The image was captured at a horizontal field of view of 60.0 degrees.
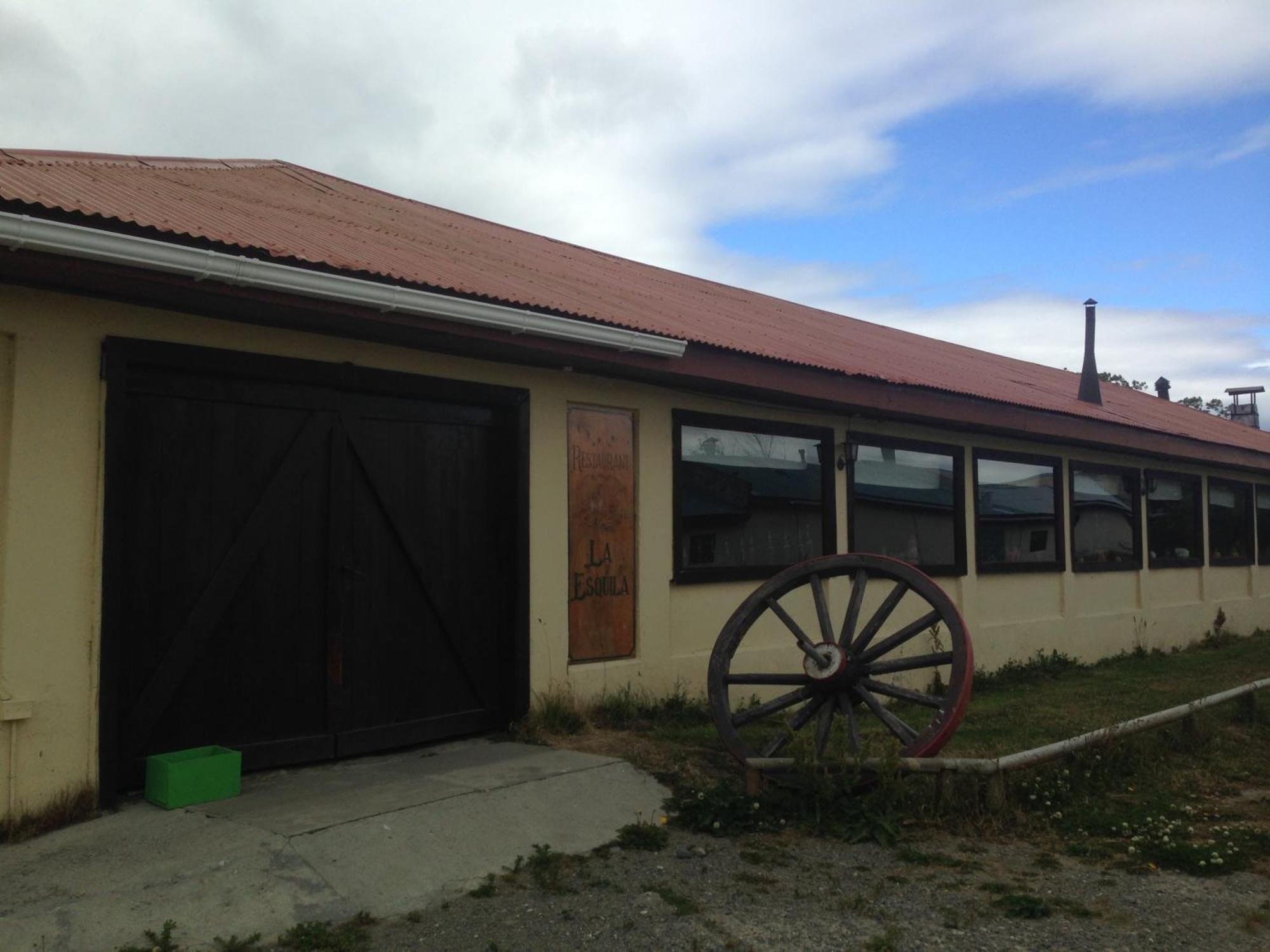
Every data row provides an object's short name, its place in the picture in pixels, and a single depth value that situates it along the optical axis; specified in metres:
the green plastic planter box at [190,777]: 5.09
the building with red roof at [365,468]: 5.07
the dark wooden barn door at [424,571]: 6.43
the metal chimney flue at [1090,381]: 16.70
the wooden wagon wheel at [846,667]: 5.61
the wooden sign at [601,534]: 7.53
